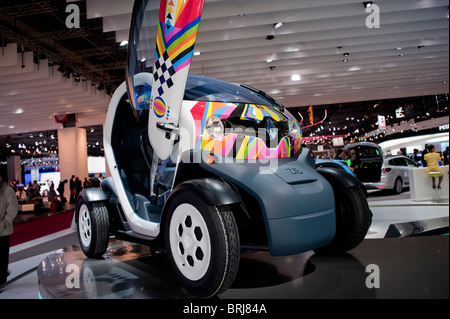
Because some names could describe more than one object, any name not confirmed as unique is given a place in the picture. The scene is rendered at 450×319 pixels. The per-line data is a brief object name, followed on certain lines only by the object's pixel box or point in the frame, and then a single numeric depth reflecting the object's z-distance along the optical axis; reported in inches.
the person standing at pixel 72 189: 559.5
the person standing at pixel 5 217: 135.9
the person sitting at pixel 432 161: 277.8
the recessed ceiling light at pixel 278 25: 294.7
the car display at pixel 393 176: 389.4
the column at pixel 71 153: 607.5
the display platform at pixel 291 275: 82.8
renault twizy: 79.7
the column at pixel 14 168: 1067.9
